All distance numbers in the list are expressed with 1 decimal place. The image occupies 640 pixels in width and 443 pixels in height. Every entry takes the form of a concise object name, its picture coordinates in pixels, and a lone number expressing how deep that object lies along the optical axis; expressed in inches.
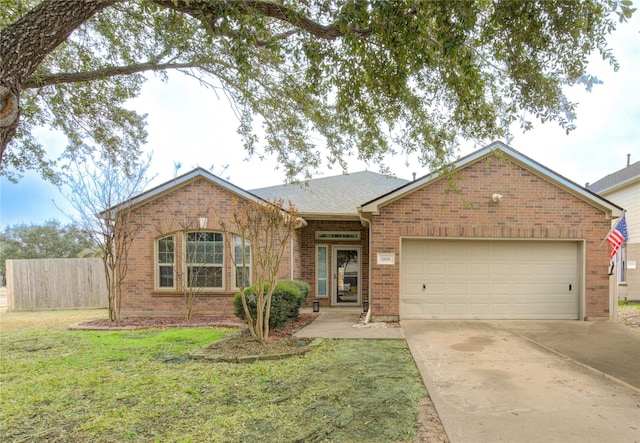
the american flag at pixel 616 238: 355.9
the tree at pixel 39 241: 1419.8
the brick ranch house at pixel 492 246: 362.9
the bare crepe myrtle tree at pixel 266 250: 262.5
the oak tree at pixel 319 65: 152.8
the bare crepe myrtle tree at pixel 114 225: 375.2
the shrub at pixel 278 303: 302.2
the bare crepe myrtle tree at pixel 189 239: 416.2
